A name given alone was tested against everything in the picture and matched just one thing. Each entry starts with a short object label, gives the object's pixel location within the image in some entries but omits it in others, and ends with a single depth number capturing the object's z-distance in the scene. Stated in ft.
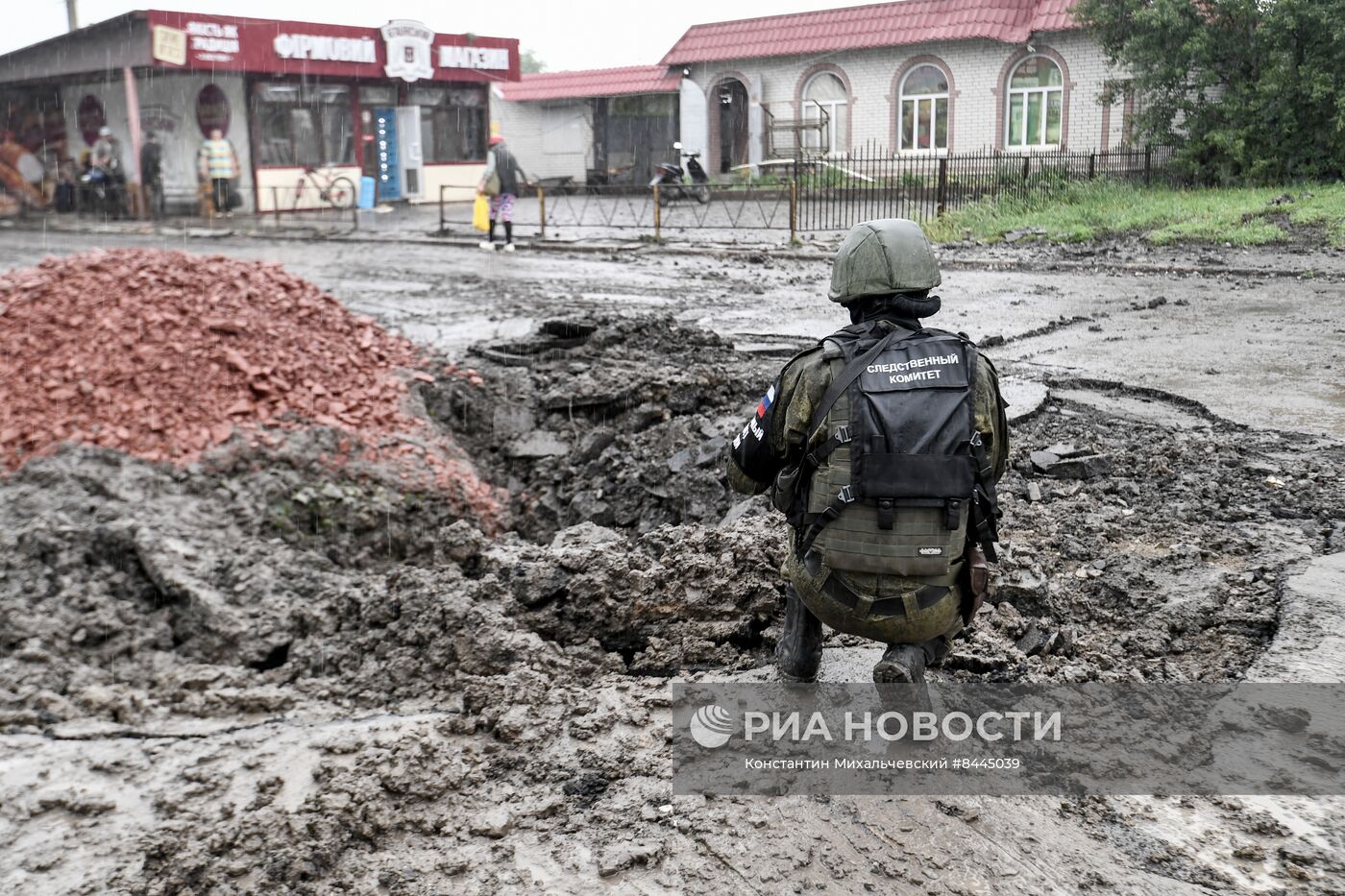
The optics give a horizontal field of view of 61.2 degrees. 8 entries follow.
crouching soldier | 10.12
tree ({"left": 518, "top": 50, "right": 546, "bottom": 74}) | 312.71
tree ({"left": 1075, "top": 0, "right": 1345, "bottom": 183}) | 68.39
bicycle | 98.73
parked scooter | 88.63
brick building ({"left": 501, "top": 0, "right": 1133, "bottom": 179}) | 92.27
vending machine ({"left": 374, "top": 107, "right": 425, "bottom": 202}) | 106.93
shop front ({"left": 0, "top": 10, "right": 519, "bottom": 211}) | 93.15
